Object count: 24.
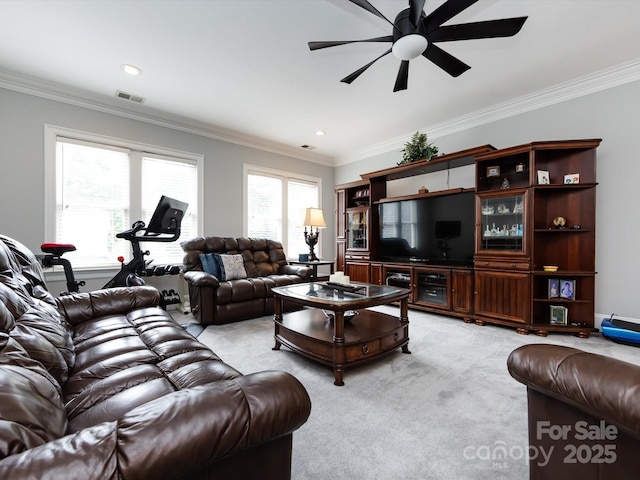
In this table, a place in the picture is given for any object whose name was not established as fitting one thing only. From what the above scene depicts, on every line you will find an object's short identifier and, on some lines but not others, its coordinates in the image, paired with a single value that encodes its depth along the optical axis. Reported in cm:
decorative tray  271
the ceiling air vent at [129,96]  362
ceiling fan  181
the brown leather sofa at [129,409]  58
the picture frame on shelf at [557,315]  323
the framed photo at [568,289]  324
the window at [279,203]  531
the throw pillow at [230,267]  401
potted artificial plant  424
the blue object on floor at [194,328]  326
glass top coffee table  219
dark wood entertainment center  322
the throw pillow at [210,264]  397
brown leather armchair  84
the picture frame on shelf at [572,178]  323
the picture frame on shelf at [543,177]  329
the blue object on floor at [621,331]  278
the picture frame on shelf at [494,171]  367
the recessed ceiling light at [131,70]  306
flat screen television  393
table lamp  483
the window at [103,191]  355
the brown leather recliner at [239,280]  352
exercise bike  295
